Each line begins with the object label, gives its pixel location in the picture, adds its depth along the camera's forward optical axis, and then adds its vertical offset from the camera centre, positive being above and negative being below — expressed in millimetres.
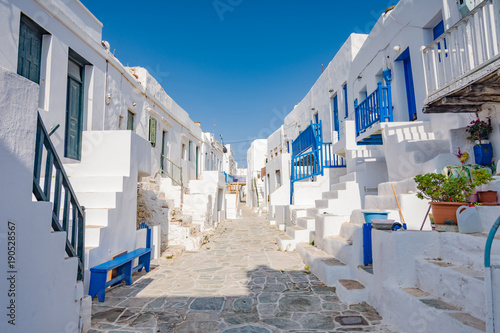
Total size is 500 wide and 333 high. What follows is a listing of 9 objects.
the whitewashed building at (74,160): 2522 +624
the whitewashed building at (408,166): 2930 +669
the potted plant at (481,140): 4941 +937
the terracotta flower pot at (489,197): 3671 -23
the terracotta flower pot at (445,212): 3492 -192
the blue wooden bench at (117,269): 4191 -1107
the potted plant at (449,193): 3525 +31
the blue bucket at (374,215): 4562 -279
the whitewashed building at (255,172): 28098 +2863
